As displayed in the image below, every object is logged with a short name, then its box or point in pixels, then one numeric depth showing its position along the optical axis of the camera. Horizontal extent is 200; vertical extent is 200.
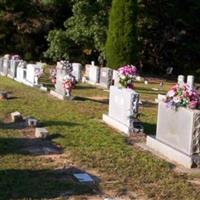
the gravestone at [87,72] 25.32
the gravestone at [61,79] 17.67
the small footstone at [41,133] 11.02
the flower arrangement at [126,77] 15.91
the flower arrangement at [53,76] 20.02
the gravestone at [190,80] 19.44
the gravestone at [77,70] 24.04
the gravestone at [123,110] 12.15
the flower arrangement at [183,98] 9.99
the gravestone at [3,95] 16.48
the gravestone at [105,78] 22.40
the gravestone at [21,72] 22.52
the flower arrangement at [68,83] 17.44
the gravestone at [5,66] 25.12
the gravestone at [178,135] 9.38
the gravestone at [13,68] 23.80
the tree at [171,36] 34.88
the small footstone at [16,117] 12.75
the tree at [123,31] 28.47
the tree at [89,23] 31.33
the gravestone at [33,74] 20.91
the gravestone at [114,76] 21.80
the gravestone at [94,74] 23.53
